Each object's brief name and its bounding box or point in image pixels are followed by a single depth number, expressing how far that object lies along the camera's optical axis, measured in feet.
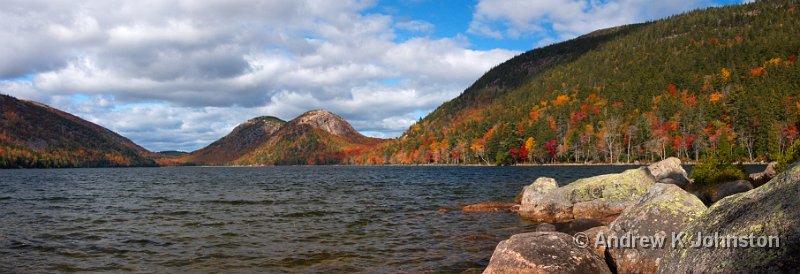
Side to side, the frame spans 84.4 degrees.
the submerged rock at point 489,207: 104.94
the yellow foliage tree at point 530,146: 574.97
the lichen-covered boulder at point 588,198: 85.76
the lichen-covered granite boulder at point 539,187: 97.42
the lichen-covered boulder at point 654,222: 40.98
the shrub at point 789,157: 95.61
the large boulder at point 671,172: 118.73
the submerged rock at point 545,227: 64.49
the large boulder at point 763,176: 110.41
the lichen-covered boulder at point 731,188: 82.23
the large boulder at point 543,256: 39.78
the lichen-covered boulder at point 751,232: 17.93
